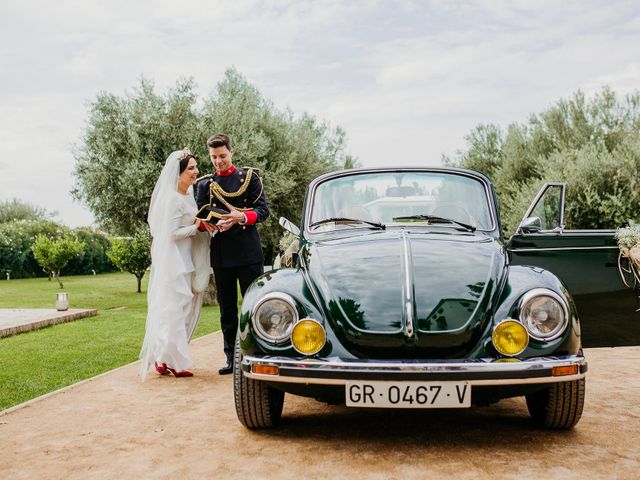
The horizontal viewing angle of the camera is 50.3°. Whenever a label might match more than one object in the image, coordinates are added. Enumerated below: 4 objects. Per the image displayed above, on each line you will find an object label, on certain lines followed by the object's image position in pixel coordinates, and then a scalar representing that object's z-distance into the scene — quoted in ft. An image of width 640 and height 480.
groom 19.22
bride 19.15
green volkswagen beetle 10.87
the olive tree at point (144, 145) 61.31
